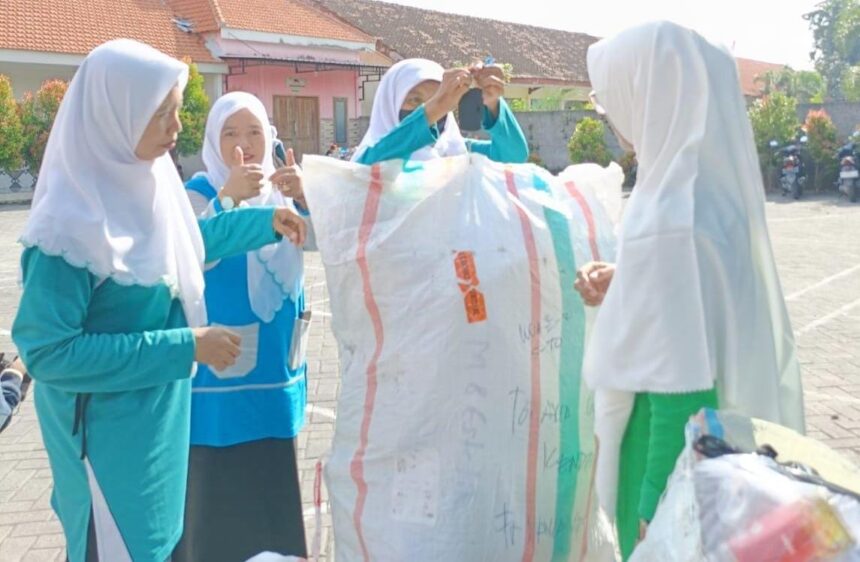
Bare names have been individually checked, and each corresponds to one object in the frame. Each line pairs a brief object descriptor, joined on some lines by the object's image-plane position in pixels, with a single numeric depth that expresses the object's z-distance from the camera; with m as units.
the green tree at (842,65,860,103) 30.14
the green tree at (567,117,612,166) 18.11
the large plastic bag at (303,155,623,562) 1.97
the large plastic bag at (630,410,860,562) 1.15
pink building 21.81
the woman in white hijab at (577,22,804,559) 1.53
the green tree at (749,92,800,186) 16.48
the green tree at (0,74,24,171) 16.16
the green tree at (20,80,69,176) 16.77
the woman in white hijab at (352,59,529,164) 2.21
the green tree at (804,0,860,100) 44.78
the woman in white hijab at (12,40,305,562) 1.76
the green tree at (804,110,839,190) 15.94
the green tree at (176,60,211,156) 18.30
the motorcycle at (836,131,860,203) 14.62
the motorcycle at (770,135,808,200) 15.40
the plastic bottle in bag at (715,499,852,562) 1.14
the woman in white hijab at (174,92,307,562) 2.51
